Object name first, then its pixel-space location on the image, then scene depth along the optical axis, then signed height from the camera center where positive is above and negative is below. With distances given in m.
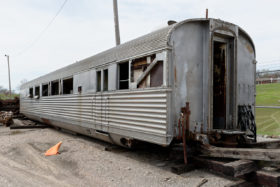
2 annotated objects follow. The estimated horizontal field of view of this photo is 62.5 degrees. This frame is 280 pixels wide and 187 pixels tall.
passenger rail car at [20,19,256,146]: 4.27 +0.21
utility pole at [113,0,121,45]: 11.97 +3.76
